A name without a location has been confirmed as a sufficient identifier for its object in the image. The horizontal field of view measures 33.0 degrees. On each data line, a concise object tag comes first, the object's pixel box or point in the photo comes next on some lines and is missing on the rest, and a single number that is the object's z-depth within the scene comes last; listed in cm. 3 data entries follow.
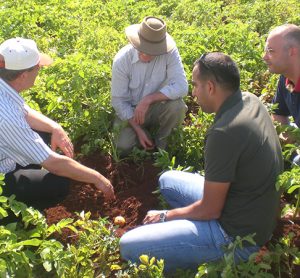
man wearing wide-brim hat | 416
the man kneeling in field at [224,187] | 270
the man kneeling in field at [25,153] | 308
